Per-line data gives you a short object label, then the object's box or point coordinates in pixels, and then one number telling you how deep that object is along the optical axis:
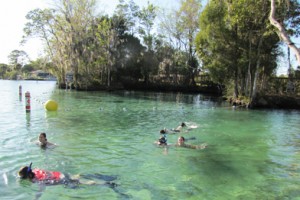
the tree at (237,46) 31.12
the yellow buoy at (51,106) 23.97
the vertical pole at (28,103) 22.27
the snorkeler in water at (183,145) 13.68
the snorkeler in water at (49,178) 8.76
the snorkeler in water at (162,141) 13.56
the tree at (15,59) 142.44
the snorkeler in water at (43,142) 12.56
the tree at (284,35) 10.56
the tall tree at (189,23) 58.28
